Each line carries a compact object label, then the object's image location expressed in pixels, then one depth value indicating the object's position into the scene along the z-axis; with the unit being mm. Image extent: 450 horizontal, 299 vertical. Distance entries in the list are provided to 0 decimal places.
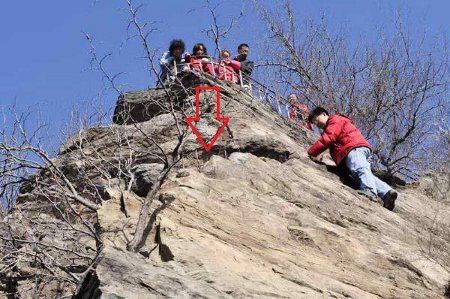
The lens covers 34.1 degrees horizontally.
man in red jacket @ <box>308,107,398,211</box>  10078
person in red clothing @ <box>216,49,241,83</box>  13923
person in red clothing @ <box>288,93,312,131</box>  14859
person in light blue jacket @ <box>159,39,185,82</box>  12727
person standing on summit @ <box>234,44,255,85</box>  14570
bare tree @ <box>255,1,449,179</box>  15148
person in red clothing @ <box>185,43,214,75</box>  13320
